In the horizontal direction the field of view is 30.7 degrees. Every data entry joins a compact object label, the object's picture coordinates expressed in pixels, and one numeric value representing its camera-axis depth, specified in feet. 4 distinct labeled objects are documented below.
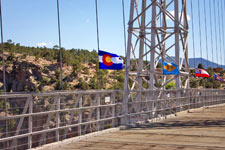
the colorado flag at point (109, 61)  82.23
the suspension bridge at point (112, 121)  28.68
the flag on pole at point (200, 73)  110.52
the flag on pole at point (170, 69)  83.92
